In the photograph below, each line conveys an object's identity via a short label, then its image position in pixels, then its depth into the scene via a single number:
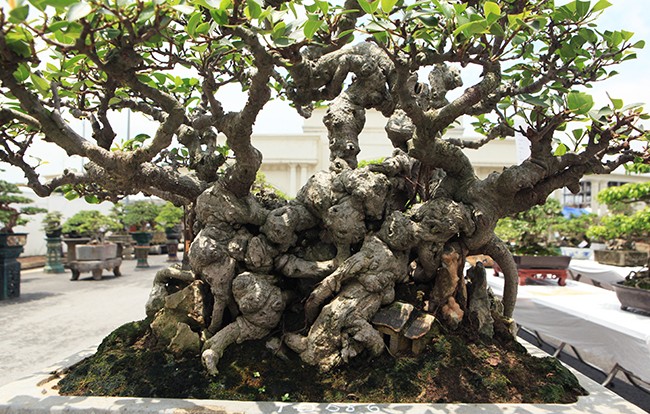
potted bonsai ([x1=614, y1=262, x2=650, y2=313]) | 3.25
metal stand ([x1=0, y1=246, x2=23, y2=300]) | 6.98
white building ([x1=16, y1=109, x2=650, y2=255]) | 18.45
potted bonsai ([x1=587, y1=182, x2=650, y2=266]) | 4.08
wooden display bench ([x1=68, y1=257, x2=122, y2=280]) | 9.32
